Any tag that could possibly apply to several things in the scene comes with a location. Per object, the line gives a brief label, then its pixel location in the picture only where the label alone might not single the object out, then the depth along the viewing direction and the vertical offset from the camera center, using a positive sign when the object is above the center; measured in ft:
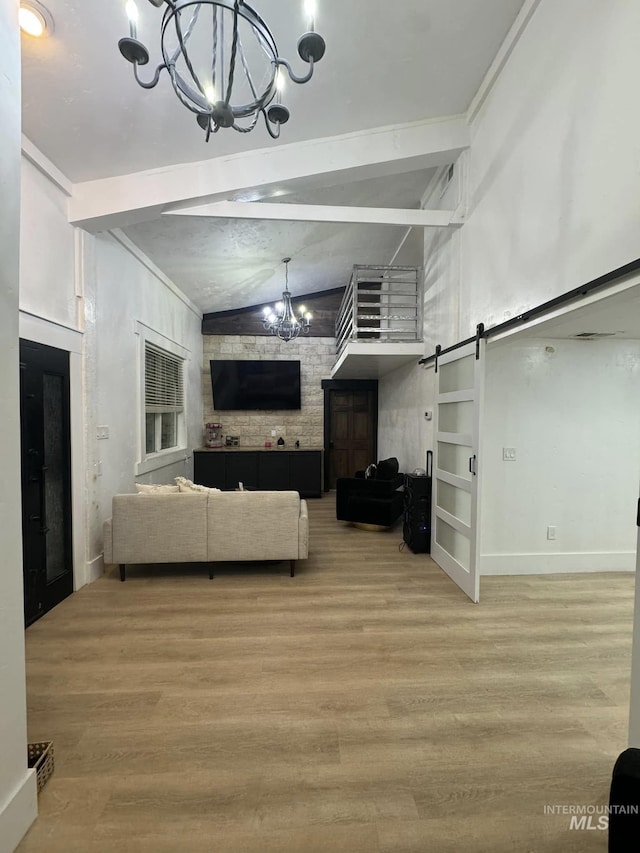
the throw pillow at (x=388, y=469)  16.03 -2.23
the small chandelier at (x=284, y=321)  18.75 +5.05
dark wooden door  24.93 -0.91
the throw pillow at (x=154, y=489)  11.60 -2.28
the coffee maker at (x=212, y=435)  23.59 -1.08
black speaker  13.37 -3.51
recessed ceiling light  5.84 +6.48
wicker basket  4.89 -4.58
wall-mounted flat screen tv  23.54 +2.16
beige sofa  10.81 -3.26
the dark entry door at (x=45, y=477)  8.69 -1.52
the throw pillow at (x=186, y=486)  11.81 -2.20
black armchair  15.71 -3.41
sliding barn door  9.87 -1.43
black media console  21.59 -3.02
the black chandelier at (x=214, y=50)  4.13 +4.42
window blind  16.11 +1.77
